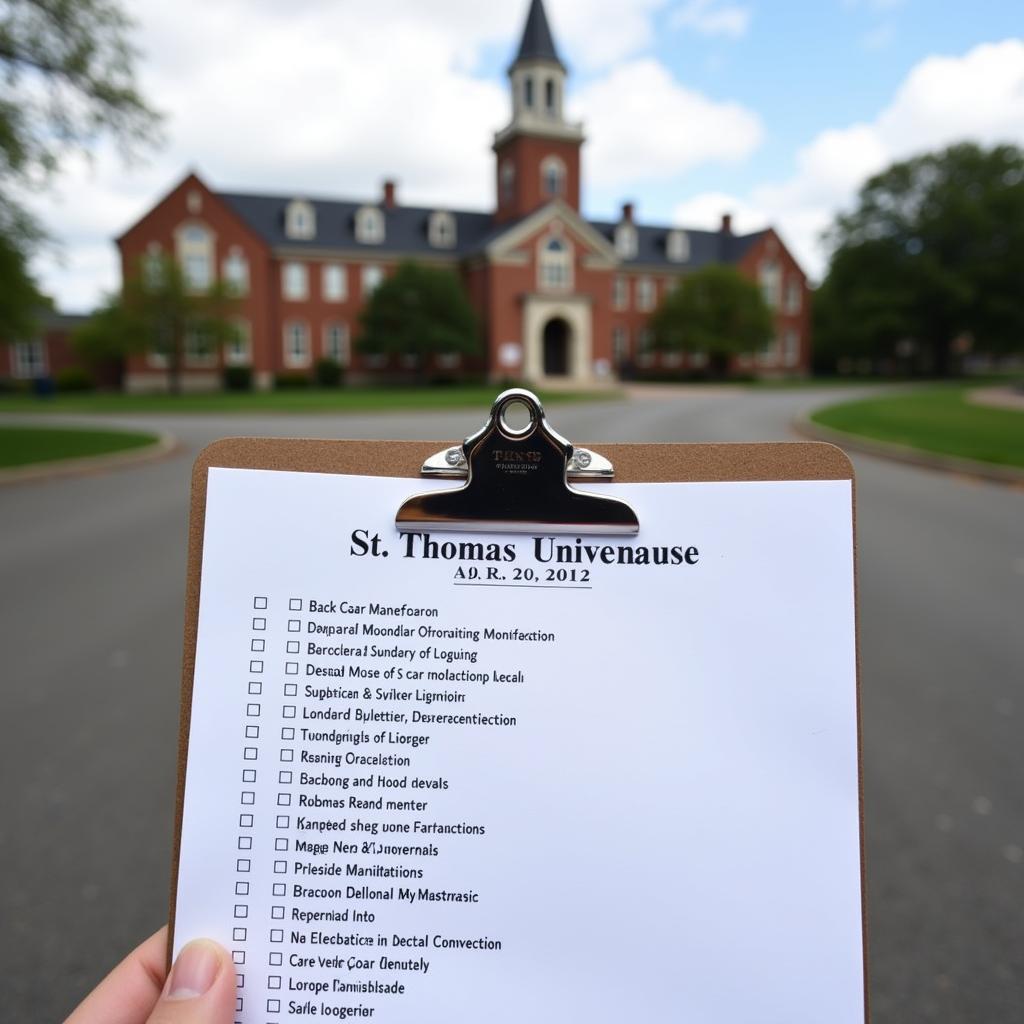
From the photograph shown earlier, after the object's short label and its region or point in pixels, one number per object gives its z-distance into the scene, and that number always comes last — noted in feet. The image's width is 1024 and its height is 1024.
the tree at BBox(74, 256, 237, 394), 130.62
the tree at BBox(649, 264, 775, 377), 168.76
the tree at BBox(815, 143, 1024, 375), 169.68
